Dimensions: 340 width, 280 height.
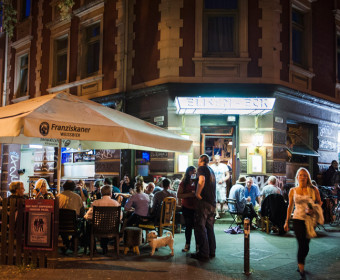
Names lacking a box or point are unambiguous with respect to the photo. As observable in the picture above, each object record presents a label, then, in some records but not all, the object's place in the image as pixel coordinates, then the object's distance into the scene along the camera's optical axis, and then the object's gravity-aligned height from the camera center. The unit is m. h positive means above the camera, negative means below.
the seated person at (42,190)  7.60 -0.66
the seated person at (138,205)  8.00 -0.91
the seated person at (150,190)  8.98 -0.65
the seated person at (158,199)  8.20 -0.81
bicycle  11.99 -1.61
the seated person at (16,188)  6.96 -0.52
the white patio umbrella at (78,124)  5.96 +0.68
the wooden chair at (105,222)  6.95 -1.13
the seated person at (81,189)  11.21 -0.85
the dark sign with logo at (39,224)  6.30 -1.07
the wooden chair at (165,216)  7.94 -1.17
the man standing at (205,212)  7.01 -0.93
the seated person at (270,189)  10.09 -0.64
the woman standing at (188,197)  7.68 -0.68
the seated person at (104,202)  7.15 -0.77
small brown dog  7.05 -1.50
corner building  11.70 +3.03
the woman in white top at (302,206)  5.96 -0.66
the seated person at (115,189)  9.60 -0.75
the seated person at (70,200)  7.35 -0.76
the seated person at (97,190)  9.23 -0.75
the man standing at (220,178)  11.63 -0.43
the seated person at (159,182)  11.02 -0.56
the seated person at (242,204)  10.02 -1.07
